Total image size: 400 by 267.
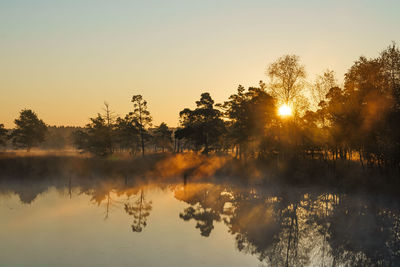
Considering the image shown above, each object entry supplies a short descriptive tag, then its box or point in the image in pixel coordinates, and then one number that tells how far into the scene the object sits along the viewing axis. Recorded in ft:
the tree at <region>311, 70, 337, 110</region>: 174.50
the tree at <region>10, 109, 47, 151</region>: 290.35
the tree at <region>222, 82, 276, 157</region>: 199.00
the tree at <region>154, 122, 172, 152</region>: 384.06
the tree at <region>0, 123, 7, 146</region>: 295.89
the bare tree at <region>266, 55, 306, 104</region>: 173.17
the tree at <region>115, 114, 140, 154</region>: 280.51
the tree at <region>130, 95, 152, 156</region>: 272.92
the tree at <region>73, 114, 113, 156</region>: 216.13
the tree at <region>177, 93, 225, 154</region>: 249.96
